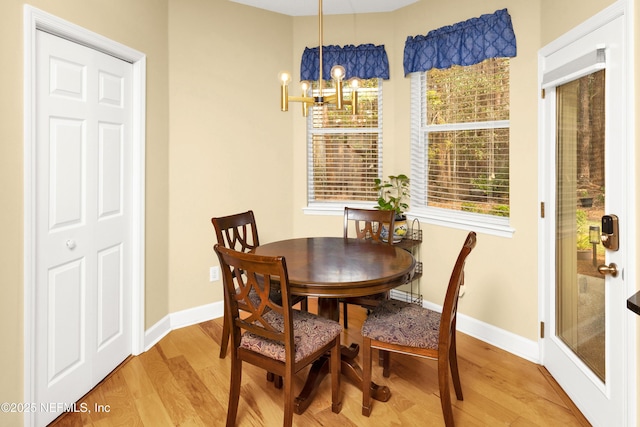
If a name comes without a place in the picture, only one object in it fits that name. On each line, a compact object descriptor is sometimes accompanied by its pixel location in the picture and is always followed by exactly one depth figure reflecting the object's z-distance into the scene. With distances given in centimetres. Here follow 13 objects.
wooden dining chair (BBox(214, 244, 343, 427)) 187
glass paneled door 188
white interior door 211
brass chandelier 221
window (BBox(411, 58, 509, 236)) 311
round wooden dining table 205
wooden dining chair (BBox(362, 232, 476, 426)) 201
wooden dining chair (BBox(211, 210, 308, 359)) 285
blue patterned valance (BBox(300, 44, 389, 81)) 381
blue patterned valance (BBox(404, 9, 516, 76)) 288
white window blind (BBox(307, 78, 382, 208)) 400
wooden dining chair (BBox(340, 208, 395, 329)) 305
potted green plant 361
